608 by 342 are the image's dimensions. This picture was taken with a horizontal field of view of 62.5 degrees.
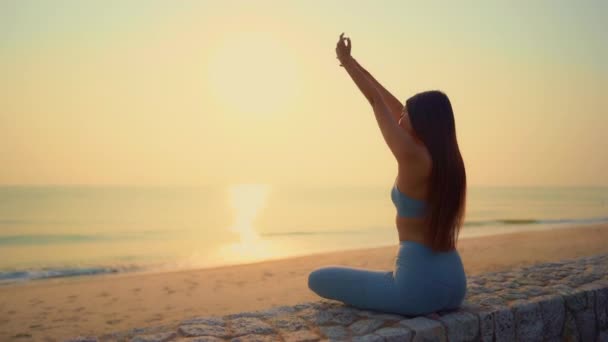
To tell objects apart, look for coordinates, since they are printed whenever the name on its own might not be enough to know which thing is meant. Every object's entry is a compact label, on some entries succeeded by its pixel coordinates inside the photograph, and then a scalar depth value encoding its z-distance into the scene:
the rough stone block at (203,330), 3.45
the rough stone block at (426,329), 3.30
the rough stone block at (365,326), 3.36
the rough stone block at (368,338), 3.15
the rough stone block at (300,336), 3.30
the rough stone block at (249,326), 3.52
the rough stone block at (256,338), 3.31
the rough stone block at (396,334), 3.20
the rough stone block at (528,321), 3.87
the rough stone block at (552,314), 4.03
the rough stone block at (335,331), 3.32
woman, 3.17
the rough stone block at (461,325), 3.45
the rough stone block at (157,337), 3.34
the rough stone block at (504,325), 3.74
